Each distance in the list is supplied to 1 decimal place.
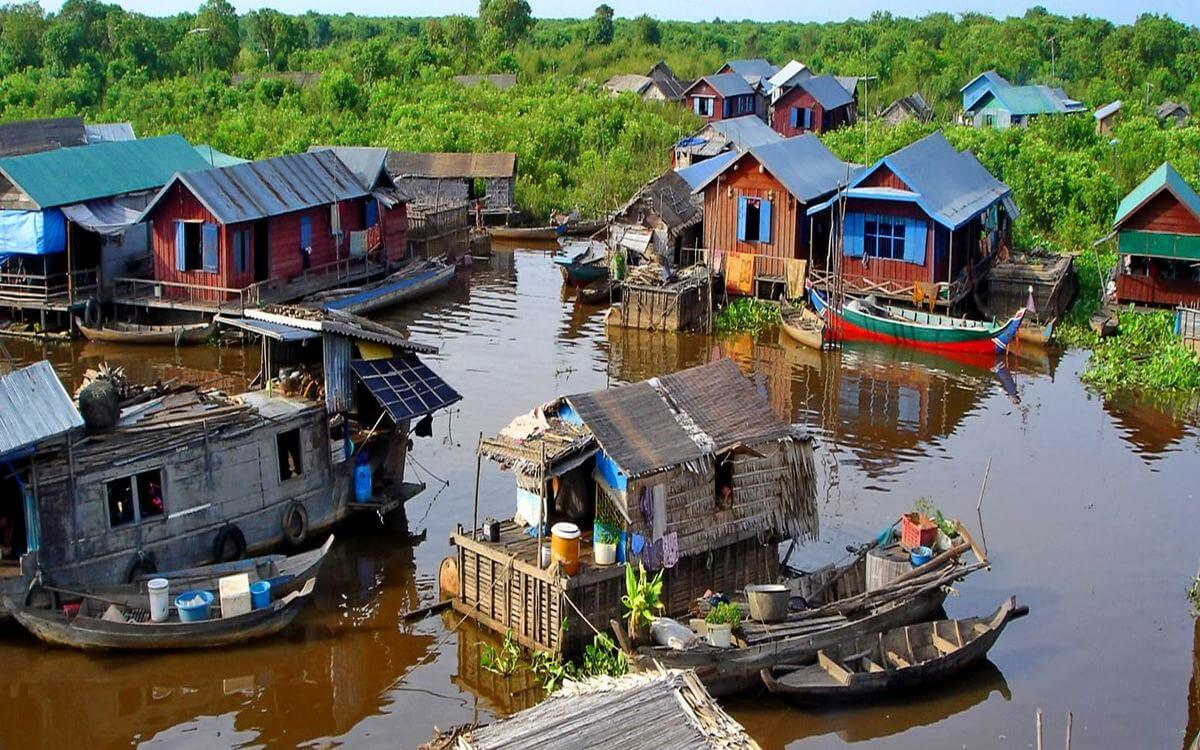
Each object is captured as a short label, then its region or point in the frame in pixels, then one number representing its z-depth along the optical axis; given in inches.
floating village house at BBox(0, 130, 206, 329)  1325.0
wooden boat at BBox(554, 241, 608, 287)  1574.8
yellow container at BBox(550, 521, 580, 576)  704.4
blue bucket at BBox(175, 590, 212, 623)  727.1
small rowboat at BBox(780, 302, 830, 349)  1374.3
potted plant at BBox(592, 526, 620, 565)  718.5
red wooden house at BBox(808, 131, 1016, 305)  1403.8
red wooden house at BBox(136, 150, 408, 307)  1338.6
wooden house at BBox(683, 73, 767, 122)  2844.5
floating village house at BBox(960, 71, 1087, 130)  2699.3
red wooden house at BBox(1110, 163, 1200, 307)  1358.3
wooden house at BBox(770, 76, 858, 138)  2810.0
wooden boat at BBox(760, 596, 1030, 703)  681.0
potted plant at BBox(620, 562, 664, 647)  677.9
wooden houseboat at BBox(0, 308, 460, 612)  724.7
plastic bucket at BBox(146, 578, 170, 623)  719.1
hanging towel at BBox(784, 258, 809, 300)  1473.9
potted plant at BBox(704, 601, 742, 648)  678.5
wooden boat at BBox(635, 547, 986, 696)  670.5
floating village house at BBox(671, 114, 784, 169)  2047.2
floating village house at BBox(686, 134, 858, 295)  1486.2
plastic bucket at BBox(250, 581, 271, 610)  746.2
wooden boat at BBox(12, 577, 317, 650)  711.7
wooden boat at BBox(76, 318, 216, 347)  1326.3
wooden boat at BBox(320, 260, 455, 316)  1432.1
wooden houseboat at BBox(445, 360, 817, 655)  716.0
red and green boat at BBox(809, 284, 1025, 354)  1332.4
